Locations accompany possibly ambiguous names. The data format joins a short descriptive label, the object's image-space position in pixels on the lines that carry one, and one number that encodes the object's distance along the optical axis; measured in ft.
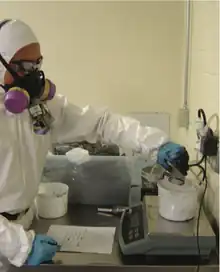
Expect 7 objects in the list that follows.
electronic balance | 4.77
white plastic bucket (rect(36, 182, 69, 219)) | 6.03
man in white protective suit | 4.85
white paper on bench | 5.16
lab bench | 4.75
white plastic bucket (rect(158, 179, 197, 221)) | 5.10
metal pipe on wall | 6.97
